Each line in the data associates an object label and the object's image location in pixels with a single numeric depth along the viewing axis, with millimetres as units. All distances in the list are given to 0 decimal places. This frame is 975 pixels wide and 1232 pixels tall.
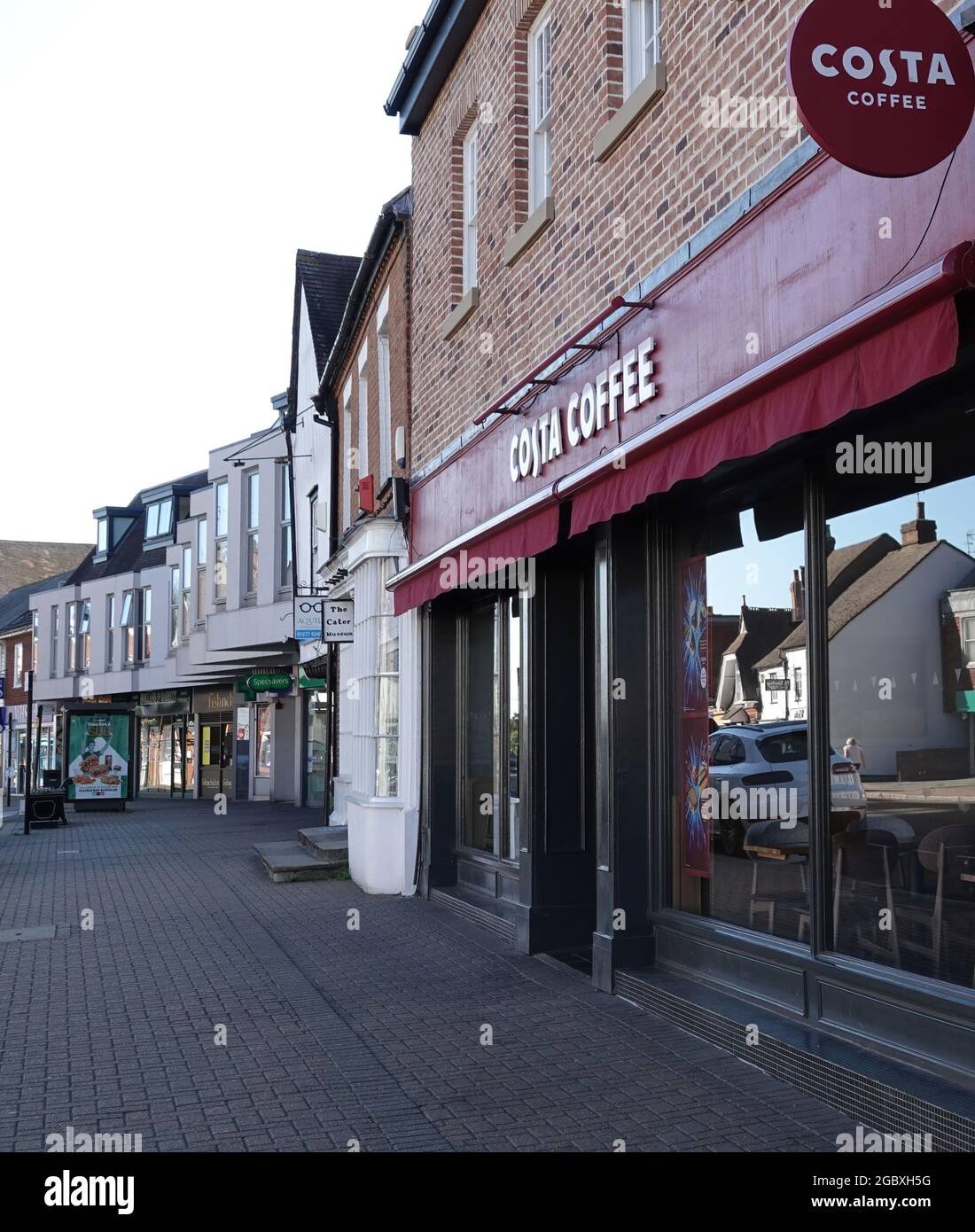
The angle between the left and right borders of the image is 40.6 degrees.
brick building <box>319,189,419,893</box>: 13180
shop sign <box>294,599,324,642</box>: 19047
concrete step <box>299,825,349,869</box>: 14969
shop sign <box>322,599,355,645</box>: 16547
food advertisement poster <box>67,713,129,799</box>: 28906
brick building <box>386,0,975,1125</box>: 5473
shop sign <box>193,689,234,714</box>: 38875
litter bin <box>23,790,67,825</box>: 24516
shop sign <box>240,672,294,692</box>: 29156
